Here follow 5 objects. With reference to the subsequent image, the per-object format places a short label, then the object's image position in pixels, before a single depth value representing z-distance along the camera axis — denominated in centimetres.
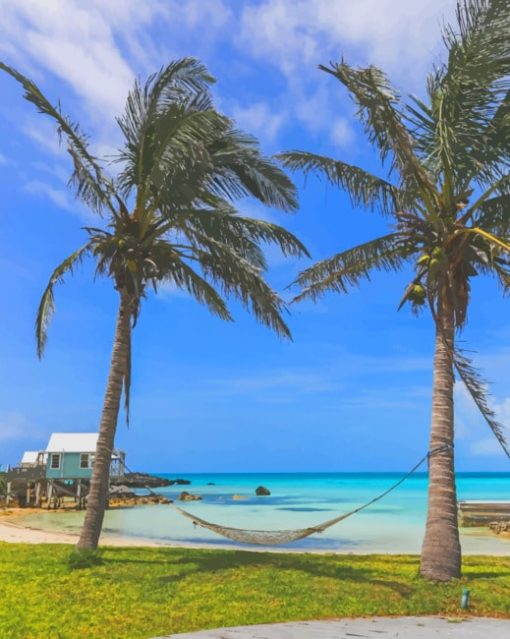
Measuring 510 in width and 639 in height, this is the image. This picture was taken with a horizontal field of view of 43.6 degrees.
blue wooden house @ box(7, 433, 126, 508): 3916
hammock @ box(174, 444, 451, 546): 1029
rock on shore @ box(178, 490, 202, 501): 5697
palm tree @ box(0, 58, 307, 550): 1175
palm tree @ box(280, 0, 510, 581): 1014
